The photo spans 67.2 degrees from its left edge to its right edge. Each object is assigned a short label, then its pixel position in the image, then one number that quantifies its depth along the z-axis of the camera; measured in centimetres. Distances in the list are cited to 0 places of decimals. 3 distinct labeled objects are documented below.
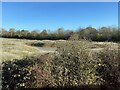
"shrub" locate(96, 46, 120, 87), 251
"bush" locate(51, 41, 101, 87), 230
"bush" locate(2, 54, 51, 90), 222
